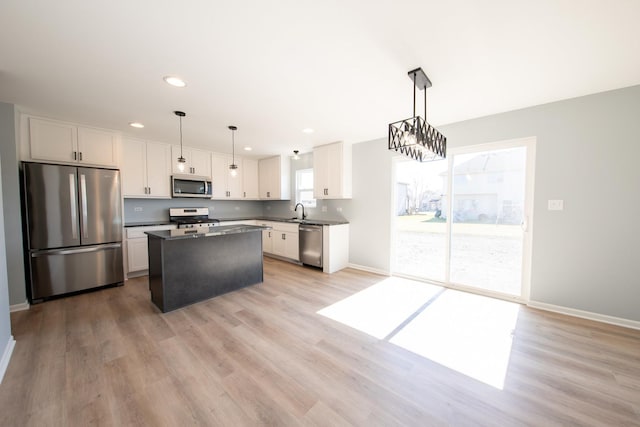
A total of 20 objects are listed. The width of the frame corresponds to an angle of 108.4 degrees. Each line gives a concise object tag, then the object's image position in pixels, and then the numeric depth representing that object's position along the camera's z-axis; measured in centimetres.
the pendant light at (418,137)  198
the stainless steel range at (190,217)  462
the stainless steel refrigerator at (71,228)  290
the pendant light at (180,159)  292
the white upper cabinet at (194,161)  451
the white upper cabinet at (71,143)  302
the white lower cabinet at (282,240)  484
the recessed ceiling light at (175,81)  212
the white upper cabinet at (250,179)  572
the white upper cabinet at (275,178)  555
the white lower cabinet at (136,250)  384
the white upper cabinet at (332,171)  434
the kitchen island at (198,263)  273
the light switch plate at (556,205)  269
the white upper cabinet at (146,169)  396
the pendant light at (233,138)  348
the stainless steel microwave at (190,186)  449
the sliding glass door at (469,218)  303
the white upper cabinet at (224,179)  511
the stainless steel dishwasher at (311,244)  439
